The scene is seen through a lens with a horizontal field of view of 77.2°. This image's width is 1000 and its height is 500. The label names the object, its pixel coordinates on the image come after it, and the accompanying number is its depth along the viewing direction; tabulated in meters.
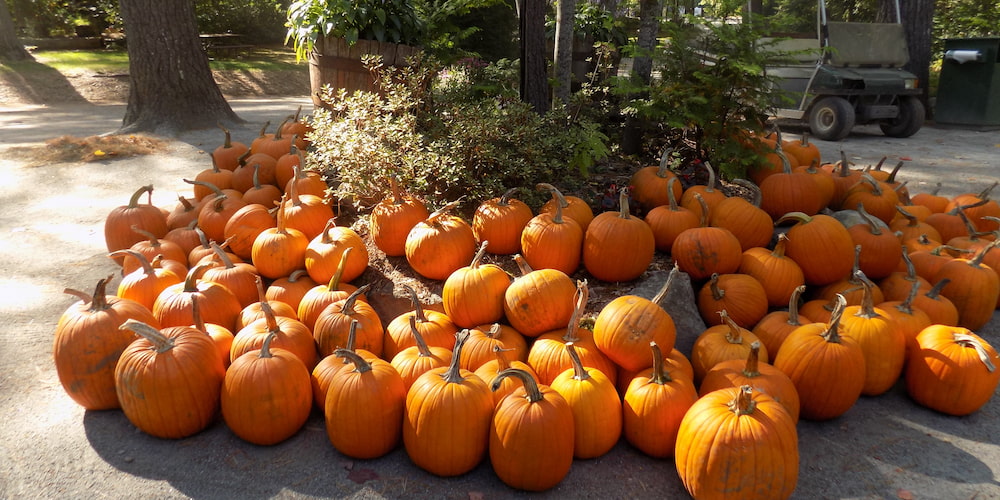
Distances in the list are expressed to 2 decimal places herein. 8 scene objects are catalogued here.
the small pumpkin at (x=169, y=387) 2.76
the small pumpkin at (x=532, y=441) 2.50
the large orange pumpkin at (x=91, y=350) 2.92
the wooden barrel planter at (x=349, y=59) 5.86
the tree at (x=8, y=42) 15.36
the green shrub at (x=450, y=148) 4.15
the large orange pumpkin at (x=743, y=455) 2.37
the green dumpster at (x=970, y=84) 10.80
